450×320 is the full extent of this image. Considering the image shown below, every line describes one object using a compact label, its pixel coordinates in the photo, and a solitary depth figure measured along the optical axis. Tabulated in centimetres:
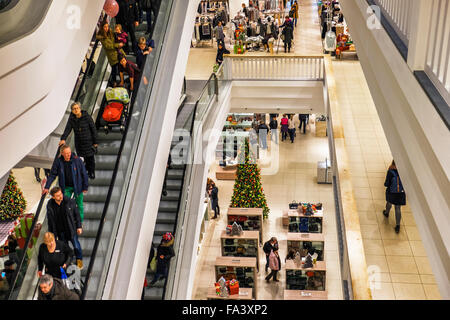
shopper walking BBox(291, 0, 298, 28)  2359
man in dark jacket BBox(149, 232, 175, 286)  958
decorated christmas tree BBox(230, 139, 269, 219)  1525
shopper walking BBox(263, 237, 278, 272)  1370
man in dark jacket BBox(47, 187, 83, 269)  653
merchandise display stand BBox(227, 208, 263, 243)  1534
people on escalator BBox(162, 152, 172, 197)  1107
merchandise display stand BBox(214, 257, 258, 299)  1325
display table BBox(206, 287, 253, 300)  1252
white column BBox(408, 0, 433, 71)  439
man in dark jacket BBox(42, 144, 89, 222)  693
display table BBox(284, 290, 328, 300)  1186
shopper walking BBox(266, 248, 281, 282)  1358
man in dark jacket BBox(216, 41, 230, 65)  1862
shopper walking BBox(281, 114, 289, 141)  2069
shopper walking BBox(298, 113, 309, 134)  2159
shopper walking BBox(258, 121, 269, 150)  2027
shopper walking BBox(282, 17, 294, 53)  1941
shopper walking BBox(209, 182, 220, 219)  1666
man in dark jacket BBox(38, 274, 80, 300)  586
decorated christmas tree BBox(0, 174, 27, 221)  1640
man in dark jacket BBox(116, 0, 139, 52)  957
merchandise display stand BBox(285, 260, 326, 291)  1310
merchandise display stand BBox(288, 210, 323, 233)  1540
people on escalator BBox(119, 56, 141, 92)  873
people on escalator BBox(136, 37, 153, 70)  909
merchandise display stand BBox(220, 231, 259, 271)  1437
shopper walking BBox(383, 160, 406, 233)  806
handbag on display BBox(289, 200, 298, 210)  1600
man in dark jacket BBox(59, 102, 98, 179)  747
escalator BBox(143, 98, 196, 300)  1109
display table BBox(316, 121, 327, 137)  2144
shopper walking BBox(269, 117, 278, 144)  2116
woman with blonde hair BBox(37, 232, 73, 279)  620
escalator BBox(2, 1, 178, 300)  660
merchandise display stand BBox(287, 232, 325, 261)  1398
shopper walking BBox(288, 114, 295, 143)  2094
